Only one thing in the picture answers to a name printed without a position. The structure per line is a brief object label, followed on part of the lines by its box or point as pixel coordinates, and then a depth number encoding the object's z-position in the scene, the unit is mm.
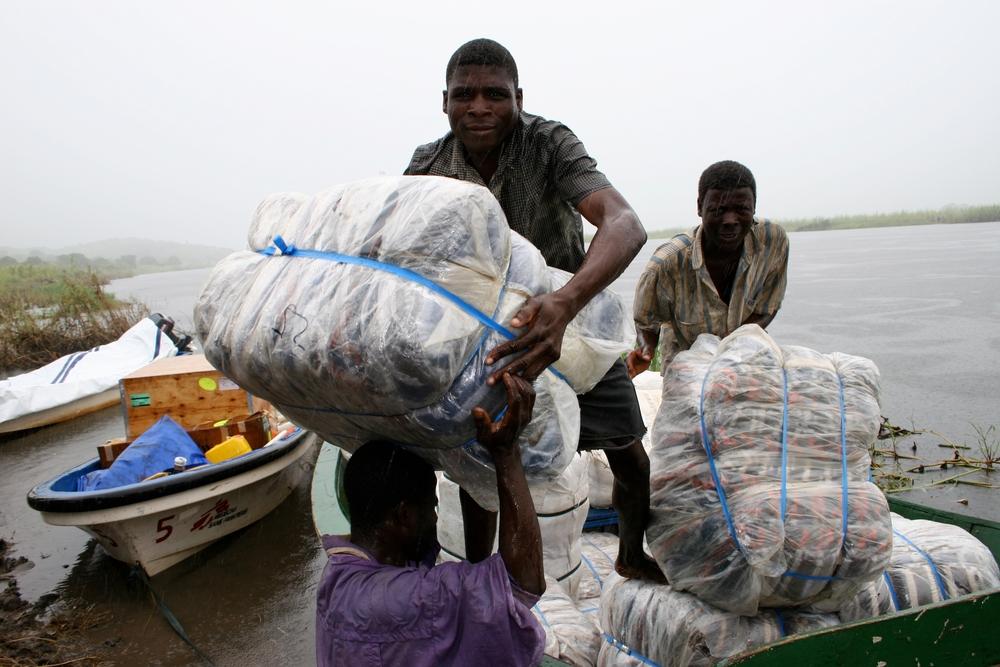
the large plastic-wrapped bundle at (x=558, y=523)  2740
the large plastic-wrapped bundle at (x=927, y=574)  2213
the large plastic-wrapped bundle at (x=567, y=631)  2336
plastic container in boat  5318
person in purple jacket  1289
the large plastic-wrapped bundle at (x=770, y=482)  1871
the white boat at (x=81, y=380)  9031
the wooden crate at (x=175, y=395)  5672
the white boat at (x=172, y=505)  4457
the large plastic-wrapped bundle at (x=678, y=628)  2074
